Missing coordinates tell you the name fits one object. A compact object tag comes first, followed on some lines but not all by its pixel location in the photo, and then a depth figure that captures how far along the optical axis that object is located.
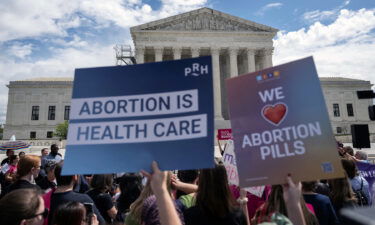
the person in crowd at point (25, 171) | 3.93
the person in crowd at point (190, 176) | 3.80
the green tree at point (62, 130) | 42.67
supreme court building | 38.16
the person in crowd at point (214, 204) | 2.18
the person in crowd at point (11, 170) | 5.98
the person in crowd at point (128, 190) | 4.16
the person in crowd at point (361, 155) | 6.30
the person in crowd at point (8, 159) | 7.49
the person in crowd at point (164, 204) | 1.79
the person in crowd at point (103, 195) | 3.89
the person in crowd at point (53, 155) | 8.10
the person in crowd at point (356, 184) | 4.01
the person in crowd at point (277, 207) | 2.41
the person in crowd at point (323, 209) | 2.88
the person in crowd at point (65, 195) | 3.22
